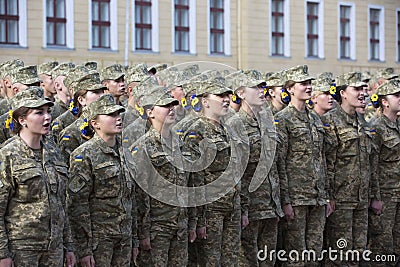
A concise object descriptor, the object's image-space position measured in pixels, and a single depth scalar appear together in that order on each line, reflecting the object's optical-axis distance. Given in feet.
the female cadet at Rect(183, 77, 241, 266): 40.02
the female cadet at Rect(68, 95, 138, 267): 34.10
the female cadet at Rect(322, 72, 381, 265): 46.91
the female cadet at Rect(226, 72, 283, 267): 42.91
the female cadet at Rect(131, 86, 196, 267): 37.22
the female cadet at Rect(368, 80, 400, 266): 49.47
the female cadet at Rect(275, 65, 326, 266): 44.63
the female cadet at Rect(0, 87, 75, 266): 30.90
